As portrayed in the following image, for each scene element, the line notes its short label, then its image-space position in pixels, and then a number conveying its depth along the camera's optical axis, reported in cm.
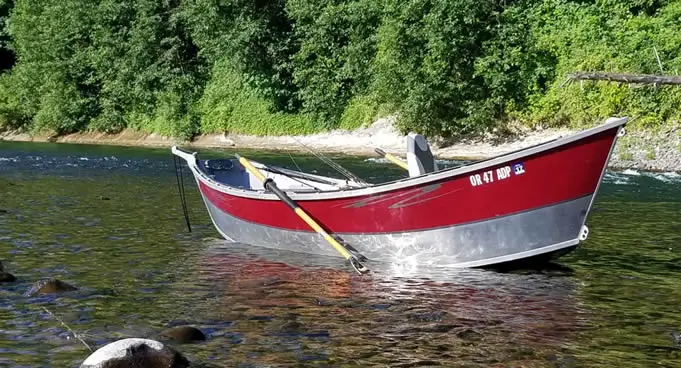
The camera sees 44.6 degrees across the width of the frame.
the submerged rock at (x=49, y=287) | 1147
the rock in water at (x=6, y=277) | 1220
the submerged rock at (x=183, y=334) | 921
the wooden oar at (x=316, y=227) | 1326
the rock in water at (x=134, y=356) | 778
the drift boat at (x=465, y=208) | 1216
